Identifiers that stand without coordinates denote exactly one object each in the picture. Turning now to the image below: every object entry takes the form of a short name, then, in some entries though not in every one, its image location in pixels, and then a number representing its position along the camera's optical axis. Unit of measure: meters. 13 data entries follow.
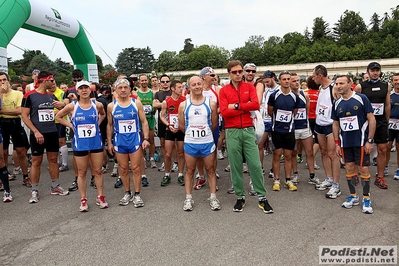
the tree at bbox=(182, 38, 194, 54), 121.53
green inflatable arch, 8.54
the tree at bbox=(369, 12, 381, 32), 86.19
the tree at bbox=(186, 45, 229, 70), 82.38
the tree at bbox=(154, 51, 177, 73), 78.56
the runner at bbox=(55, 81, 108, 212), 4.71
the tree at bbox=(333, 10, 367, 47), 78.88
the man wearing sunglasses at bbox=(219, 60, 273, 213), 4.42
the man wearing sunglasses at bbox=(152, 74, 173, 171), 7.24
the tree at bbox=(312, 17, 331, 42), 79.19
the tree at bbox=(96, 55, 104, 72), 71.01
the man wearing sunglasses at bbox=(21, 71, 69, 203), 5.29
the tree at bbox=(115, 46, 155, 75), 69.49
